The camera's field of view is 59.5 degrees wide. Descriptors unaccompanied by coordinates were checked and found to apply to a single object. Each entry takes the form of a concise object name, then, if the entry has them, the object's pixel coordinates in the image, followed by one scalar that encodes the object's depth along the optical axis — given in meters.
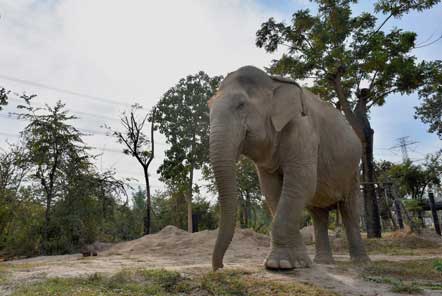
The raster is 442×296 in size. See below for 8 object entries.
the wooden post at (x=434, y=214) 16.68
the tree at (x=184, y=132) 27.67
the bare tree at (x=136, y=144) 22.28
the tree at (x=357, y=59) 14.84
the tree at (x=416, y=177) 32.50
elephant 4.70
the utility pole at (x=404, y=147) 51.62
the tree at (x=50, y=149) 16.97
